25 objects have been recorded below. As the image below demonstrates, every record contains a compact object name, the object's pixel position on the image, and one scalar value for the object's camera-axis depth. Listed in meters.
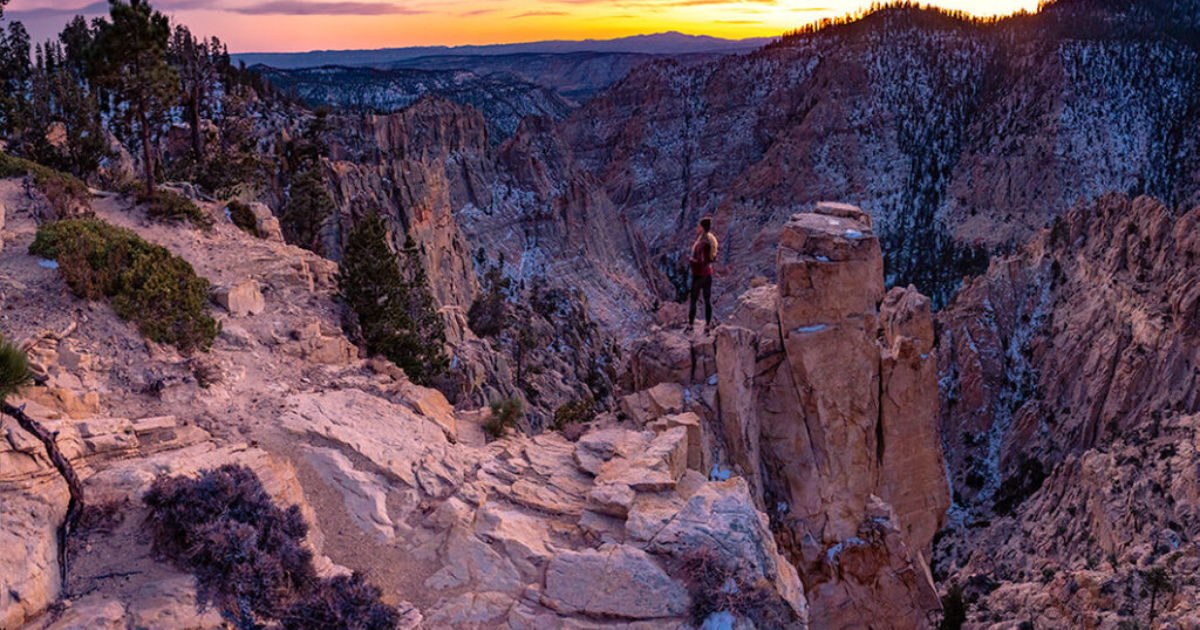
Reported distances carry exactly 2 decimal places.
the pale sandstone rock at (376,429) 12.91
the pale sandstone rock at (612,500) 12.28
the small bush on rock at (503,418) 16.61
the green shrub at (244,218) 24.72
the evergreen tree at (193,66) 31.98
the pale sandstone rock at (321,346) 17.25
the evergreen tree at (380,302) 22.33
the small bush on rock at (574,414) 23.00
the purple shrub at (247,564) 9.46
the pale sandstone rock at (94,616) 8.50
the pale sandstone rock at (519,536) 11.23
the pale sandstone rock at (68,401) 11.37
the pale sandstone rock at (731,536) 11.14
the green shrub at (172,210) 21.91
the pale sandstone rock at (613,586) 10.41
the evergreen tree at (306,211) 36.25
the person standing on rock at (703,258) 17.62
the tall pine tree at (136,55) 24.95
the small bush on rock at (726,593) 10.31
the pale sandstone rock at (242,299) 17.29
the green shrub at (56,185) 19.41
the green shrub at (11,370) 9.84
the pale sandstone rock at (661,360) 19.36
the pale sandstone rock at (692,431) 16.36
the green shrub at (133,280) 14.59
